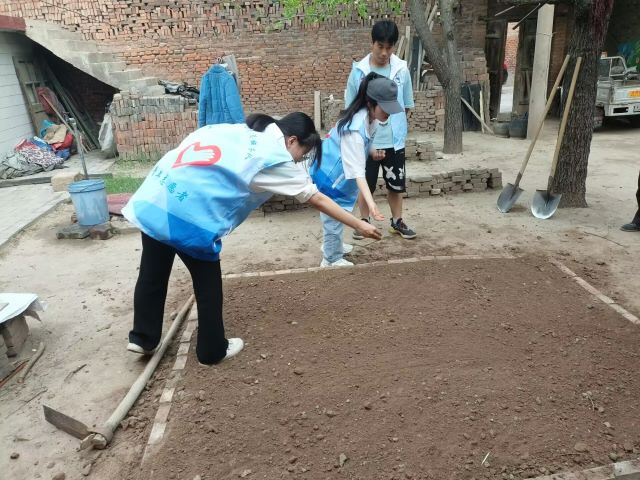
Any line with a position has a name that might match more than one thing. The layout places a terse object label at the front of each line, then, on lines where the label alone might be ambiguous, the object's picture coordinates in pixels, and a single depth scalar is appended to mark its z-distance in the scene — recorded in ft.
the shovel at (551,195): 16.53
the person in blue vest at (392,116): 13.08
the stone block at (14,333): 10.16
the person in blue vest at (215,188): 7.62
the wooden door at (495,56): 42.55
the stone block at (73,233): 17.22
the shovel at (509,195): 17.93
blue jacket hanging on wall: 19.16
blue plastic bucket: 16.92
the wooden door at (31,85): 30.42
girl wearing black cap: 10.91
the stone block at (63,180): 22.80
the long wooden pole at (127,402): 7.80
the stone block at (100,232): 17.11
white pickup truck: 32.53
